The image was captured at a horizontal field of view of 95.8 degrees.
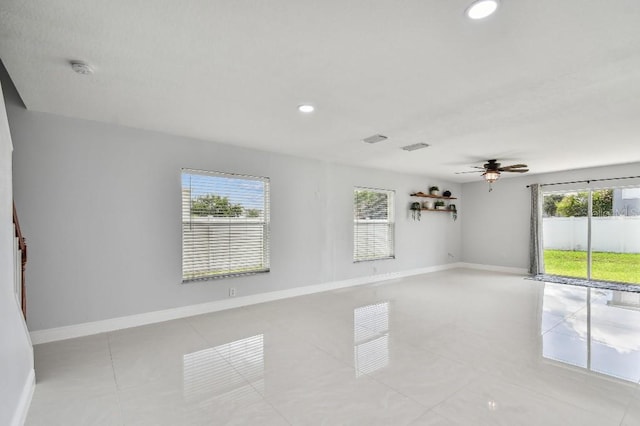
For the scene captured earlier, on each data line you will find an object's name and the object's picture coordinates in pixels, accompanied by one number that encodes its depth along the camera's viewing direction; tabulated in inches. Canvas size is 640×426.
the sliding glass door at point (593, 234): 244.4
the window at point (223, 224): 165.8
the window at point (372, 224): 248.8
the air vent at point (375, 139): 163.0
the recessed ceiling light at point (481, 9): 63.9
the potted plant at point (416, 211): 290.7
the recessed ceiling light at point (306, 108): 121.7
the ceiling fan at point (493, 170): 210.0
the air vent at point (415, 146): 181.0
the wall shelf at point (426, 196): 289.3
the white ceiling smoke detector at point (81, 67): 88.9
